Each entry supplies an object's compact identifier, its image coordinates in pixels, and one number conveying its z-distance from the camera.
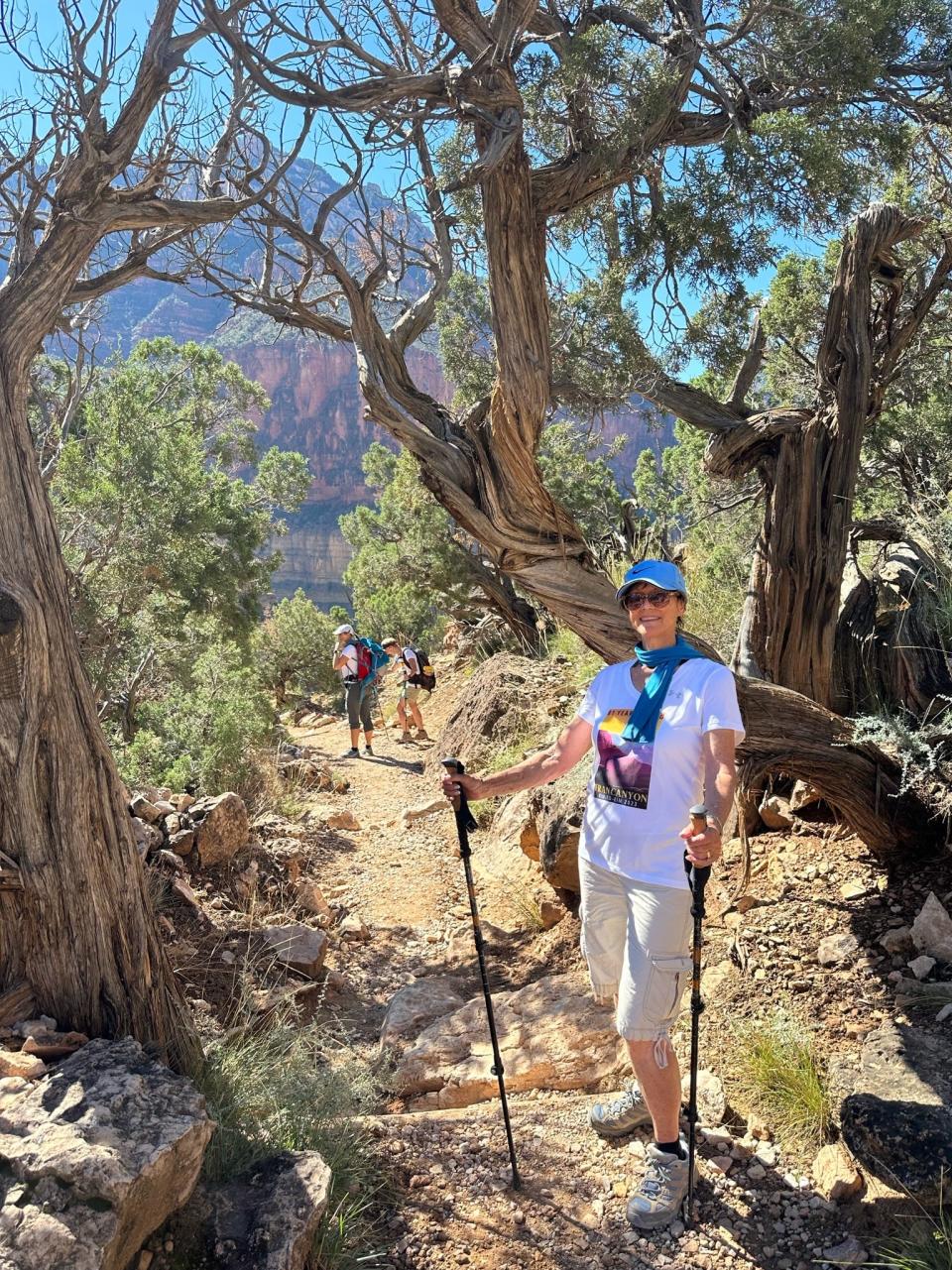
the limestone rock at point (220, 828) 5.93
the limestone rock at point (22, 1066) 2.68
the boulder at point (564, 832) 5.53
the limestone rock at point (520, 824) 6.49
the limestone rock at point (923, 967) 3.84
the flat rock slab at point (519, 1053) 4.05
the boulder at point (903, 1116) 2.82
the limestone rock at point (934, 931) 3.90
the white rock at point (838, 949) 4.12
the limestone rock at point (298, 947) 5.13
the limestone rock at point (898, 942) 4.01
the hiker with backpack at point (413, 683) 12.04
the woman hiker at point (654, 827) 2.87
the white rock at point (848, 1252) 2.78
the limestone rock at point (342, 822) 8.32
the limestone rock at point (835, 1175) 3.00
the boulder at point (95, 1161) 2.14
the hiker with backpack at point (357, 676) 11.70
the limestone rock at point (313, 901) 6.12
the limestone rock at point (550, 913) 5.68
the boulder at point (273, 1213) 2.46
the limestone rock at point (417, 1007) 4.67
